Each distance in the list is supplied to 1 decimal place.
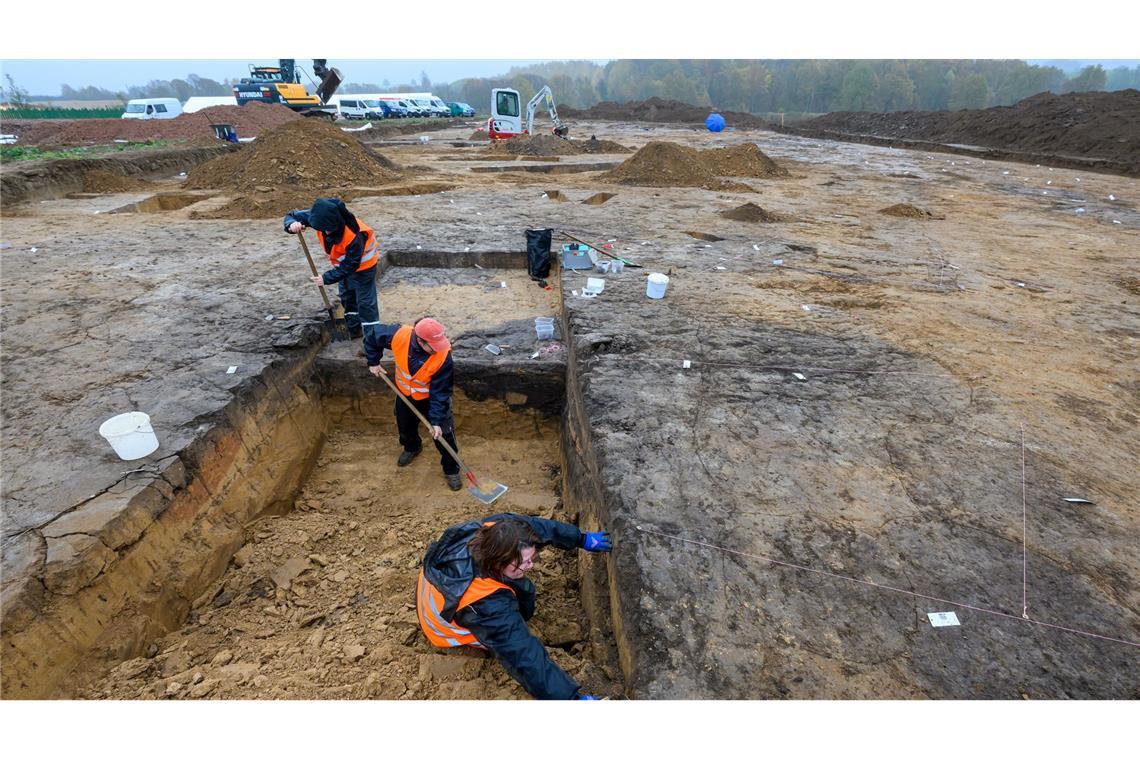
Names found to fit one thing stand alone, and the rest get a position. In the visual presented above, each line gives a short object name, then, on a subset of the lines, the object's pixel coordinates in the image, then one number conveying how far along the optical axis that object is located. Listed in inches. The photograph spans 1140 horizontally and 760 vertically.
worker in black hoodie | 168.9
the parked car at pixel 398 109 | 1318.0
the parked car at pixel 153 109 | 999.3
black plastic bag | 249.9
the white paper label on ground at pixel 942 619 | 83.4
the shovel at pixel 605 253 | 244.7
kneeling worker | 82.4
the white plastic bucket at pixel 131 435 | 116.7
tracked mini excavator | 773.9
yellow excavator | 1019.3
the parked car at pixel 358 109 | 1244.5
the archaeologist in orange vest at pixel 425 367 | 139.4
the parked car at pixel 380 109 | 1277.1
